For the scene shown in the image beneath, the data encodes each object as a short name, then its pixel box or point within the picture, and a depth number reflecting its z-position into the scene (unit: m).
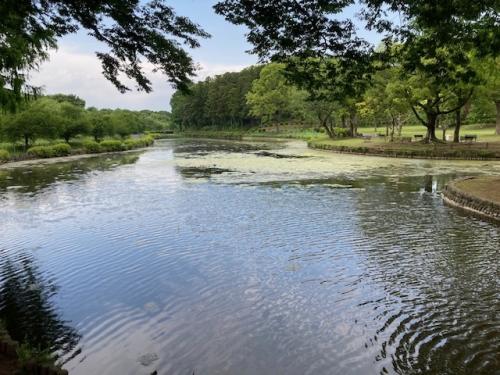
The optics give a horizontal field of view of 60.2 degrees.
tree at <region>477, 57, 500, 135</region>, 22.08
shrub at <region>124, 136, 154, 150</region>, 57.38
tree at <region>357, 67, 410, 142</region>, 36.28
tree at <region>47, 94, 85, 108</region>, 95.56
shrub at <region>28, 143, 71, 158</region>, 41.41
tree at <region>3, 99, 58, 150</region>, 41.26
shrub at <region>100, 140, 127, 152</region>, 51.01
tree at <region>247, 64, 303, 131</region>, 80.56
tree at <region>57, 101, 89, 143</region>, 48.54
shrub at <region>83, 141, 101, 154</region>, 48.38
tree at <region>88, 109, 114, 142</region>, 58.65
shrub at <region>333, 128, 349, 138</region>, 57.09
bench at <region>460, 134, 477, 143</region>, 35.44
